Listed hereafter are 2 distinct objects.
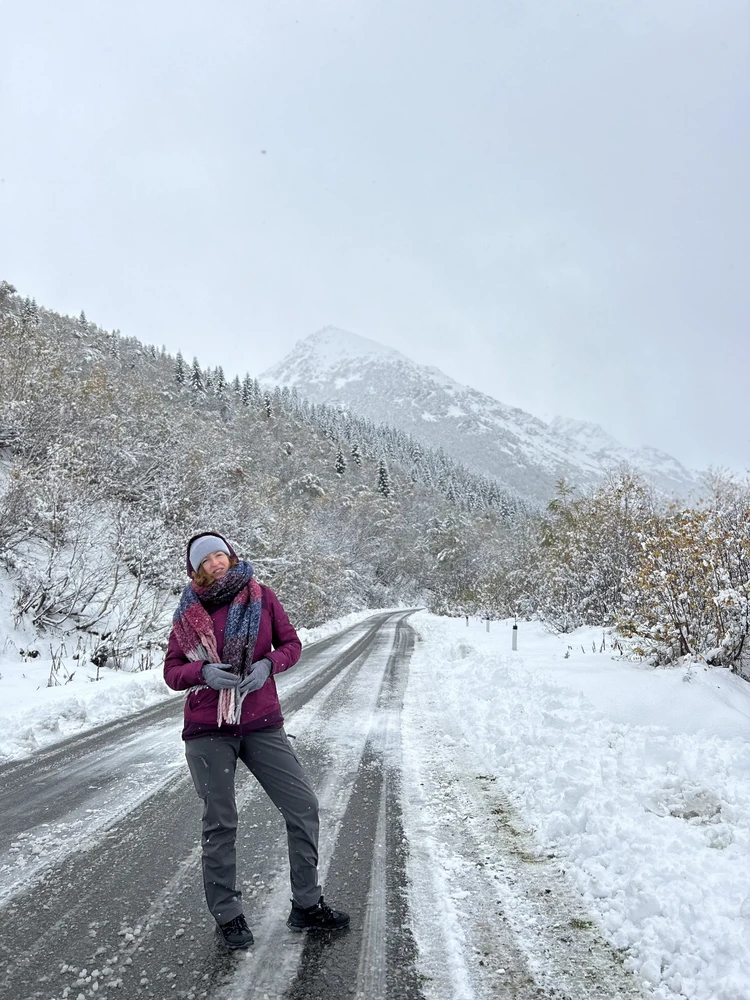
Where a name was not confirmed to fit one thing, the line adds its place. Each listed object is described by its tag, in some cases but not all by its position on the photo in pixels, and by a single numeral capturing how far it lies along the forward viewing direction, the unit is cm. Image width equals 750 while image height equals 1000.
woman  275
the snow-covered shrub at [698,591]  717
